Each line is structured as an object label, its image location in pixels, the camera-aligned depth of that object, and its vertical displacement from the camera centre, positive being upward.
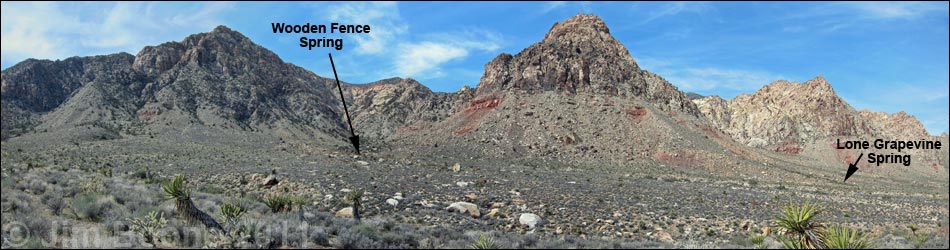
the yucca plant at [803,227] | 15.14 -2.91
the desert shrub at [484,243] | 14.44 -3.18
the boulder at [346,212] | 21.20 -3.38
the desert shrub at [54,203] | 16.38 -2.30
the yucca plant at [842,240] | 13.45 -2.98
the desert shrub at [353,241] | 14.62 -3.12
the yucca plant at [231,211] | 16.27 -2.58
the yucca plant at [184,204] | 16.27 -2.37
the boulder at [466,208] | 23.22 -3.55
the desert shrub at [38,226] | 13.25 -2.46
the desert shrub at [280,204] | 19.69 -2.79
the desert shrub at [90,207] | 15.62 -2.33
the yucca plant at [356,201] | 20.80 -2.98
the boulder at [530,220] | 21.51 -3.78
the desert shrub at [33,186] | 18.39 -1.99
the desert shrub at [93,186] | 18.92 -2.10
